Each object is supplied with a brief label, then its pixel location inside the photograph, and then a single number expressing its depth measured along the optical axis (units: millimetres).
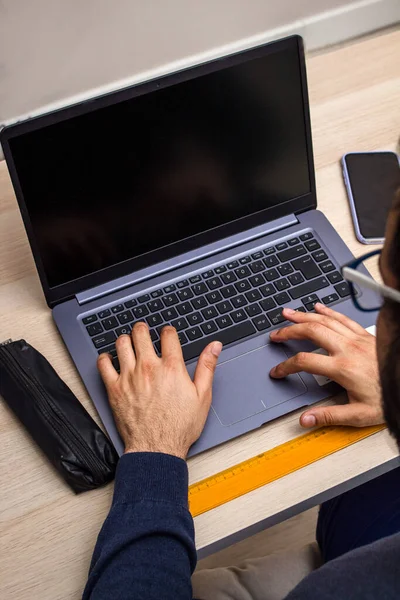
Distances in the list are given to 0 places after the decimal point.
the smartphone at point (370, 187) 1208
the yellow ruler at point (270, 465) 953
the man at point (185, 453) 711
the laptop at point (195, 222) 1023
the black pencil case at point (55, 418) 963
